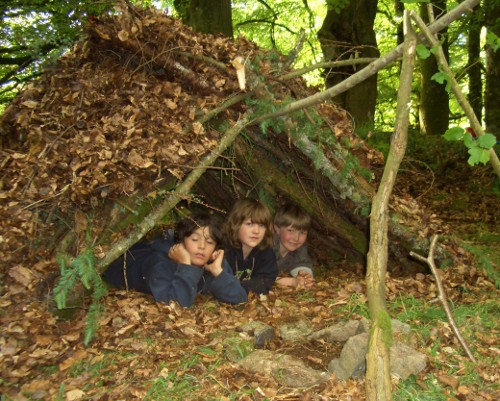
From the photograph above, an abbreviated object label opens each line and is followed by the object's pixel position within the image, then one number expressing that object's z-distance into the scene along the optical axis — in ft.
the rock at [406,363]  8.62
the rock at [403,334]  9.53
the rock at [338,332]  10.27
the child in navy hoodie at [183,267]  12.35
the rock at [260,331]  10.33
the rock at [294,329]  10.62
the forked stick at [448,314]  9.21
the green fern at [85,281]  9.42
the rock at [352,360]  8.59
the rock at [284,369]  8.51
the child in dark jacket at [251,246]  14.20
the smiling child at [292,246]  15.58
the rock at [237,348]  9.55
